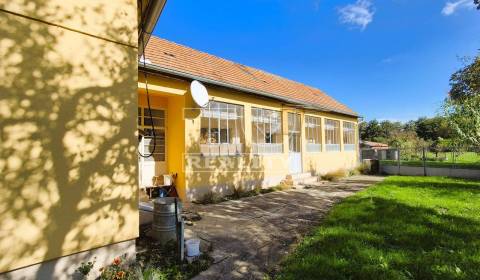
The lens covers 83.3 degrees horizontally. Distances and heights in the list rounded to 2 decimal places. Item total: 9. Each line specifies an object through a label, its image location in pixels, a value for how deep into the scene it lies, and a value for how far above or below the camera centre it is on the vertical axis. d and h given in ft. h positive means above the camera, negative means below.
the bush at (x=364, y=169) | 60.54 -4.05
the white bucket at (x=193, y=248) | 14.23 -5.01
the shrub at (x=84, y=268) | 11.17 -4.76
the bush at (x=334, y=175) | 49.78 -4.58
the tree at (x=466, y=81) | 73.10 +20.02
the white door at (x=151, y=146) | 29.33 +0.82
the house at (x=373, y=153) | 68.39 -0.58
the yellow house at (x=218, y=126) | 29.50 +3.53
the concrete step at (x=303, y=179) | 44.01 -4.60
